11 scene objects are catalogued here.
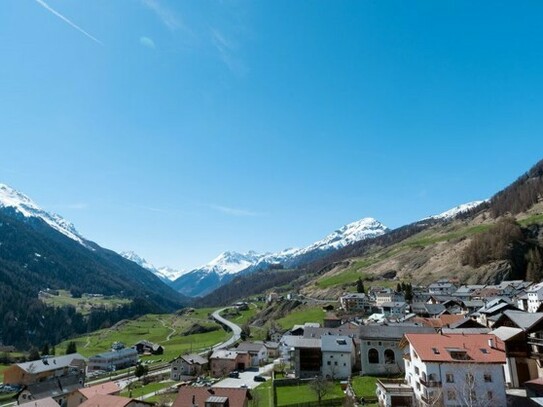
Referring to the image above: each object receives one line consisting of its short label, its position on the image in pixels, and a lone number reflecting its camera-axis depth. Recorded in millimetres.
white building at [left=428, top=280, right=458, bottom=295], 160625
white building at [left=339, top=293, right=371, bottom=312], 155200
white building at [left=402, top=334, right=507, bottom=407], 45000
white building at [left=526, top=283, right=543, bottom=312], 102325
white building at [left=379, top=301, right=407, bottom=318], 129375
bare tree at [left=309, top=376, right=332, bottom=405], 55706
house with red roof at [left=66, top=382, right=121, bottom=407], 75862
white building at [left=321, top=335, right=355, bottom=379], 70625
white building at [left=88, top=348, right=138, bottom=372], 138875
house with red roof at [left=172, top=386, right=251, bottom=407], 56438
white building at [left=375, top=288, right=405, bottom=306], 149550
